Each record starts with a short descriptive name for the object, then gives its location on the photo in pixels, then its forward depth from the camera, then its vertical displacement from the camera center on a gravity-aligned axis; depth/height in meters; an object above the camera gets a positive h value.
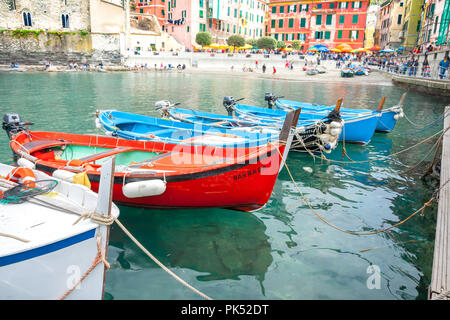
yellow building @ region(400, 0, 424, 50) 48.69 +8.84
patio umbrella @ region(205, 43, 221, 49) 55.98 +4.95
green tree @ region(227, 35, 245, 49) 57.80 +6.10
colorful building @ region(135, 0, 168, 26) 65.12 +13.05
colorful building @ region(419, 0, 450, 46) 31.20 +6.56
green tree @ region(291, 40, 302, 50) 59.03 +5.96
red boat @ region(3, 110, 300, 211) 5.89 -1.85
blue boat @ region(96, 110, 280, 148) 9.06 -1.75
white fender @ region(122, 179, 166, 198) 5.60 -1.92
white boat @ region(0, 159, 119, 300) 3.48 -2.02
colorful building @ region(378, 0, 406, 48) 55.44 +9.99
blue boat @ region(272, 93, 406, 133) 13.94 -1.37
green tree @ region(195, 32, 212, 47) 57.56 +6.37
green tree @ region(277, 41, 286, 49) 59.06 +5.78
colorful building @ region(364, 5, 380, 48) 93.44 +16.17
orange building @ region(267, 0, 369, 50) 57.31 +10.29
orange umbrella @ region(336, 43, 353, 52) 46.94 +4.52
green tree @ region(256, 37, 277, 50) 56.81 +5.85
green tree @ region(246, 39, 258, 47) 60.39 +6.38
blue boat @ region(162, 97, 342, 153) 10.60 -1.67
